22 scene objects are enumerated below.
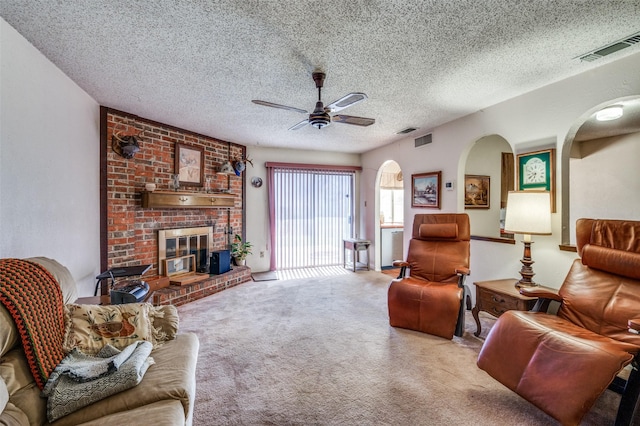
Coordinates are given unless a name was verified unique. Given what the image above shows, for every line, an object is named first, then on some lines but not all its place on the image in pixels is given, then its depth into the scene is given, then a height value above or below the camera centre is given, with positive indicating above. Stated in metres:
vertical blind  5.70 -0.04
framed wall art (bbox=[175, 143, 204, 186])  4.30 +0.74
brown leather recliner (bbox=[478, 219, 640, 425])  1.51 -0.77
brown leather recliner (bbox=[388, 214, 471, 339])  2.78 -0.75
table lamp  2.53 -0.07
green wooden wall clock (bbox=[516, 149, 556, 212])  2.76 +0.39
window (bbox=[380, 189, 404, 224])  6.87 +0.15
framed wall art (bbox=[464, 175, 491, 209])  4.18 +0.28
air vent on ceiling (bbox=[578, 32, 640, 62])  2.02 +1.19
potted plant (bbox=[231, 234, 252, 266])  5.08 -0.67
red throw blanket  1.21 -0.44
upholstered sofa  1.11 -0.78
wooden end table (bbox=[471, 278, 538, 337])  2.43 -0.78
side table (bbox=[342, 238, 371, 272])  5.71 -0.70
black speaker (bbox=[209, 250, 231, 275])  4.56 -0.80
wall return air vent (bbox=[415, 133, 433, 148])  4.32 +1.09
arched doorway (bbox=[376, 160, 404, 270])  6.11 +0.25
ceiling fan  2.38 +0.92
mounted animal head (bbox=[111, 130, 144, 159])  3.47 +0.82
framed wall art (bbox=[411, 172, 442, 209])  4.14 +0.32
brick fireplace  3.45 +0.14
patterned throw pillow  1.49 -0.62
